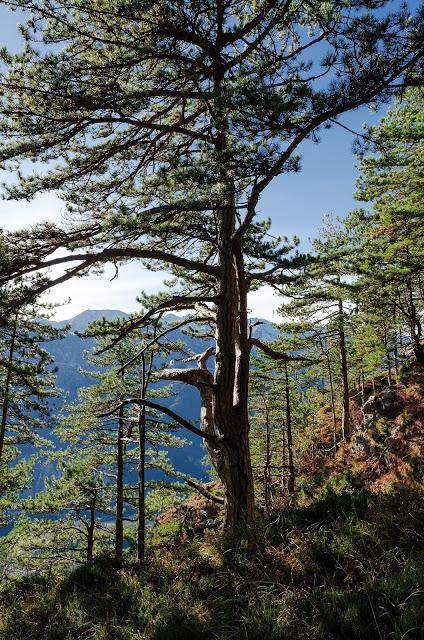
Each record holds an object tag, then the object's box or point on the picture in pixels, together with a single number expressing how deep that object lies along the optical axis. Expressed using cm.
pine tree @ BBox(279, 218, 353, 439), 1219
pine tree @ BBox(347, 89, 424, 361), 1112
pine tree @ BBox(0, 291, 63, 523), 1230
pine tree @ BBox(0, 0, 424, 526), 500
